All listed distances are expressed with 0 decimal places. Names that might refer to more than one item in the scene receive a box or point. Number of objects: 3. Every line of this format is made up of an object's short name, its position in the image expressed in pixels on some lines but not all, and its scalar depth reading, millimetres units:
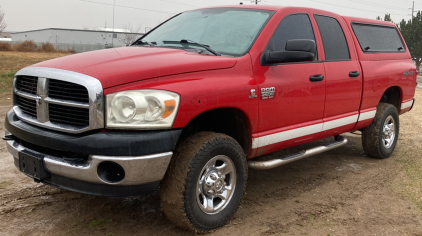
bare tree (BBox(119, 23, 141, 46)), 56888
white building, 72188
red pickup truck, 2861
